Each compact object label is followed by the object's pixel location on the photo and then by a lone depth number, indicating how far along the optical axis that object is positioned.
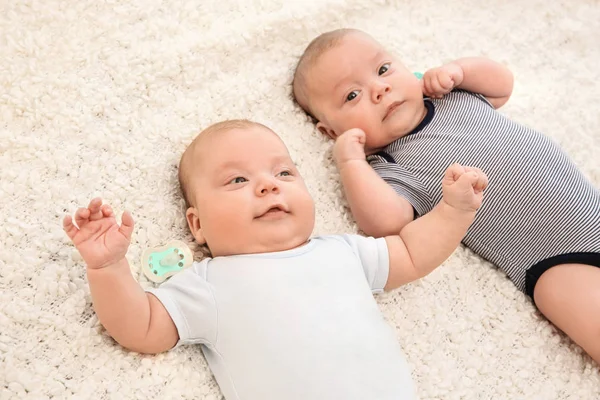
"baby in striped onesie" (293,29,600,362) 1.23
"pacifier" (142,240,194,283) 1.08
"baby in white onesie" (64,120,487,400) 0.94
